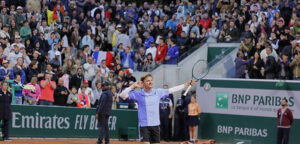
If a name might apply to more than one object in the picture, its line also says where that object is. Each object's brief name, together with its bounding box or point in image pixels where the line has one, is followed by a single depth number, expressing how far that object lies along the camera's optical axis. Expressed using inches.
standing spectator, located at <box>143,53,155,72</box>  1069.1
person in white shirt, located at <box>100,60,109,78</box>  1030.4
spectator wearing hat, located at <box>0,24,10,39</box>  997.8
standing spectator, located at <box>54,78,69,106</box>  927.7
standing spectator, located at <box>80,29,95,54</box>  1105.4
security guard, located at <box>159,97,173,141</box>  1002.7
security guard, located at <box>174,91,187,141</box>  1025.2
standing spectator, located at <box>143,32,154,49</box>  1143.6
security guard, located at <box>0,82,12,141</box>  787.4
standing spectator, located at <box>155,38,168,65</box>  1086.4
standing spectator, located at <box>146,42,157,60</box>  1101.7
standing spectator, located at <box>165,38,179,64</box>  1079.6
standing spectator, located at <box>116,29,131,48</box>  1140.5
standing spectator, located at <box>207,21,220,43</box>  1109.1
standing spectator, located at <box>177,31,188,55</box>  1088.8
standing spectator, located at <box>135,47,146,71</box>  1080.2
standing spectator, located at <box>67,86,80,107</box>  941.8
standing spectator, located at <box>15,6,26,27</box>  1066.1
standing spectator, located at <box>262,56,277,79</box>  936.9
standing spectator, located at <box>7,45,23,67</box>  932.6
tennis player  542.6
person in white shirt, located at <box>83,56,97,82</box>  1011.9
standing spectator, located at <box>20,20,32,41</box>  1037.8
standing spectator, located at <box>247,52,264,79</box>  959.6
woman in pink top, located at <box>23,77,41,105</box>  885.2
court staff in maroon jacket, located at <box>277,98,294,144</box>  845.8
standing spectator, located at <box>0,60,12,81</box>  872.9
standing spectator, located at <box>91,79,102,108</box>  985.5
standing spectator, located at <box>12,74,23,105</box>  862.5
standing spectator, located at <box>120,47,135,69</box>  1083.3
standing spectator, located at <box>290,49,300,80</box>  912.9
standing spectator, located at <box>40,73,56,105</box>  901.8
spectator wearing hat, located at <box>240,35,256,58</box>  1007.0
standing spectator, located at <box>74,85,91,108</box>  950.4
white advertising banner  912.9
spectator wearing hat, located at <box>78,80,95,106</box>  951.6
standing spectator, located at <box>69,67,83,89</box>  978.5
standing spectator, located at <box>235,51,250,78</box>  983.0
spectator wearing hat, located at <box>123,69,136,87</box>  1017.5
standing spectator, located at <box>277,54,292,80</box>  932.6
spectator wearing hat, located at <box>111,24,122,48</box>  1149.7
